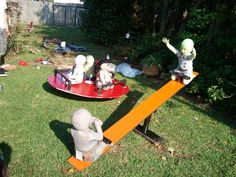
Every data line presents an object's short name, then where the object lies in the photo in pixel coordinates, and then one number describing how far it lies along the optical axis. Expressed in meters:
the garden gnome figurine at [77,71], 4.78
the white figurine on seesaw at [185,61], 3.85
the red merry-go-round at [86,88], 4.56
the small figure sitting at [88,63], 5.00
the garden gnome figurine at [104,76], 4.77
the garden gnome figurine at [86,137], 2.77
